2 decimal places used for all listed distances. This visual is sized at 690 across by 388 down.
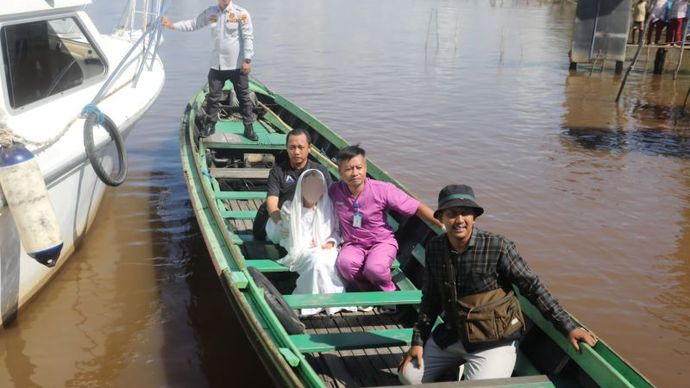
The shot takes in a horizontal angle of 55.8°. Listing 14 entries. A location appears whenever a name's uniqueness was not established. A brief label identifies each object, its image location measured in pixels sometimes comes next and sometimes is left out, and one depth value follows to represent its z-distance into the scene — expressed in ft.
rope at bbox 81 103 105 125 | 17.77
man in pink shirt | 15.12
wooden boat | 11.36
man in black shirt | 16.40
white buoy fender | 14.07
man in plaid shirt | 10.82
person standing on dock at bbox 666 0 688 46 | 53.21
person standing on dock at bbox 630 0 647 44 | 60.59
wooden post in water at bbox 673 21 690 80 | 47.90
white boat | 16.12
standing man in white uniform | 24.75
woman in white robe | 15.16
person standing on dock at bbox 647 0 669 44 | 54.24
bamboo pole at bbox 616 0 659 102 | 42.64
